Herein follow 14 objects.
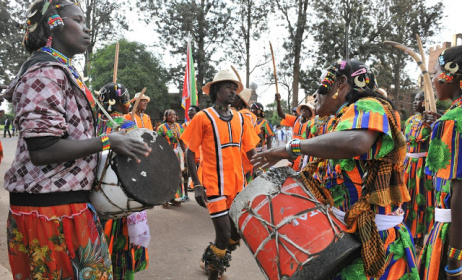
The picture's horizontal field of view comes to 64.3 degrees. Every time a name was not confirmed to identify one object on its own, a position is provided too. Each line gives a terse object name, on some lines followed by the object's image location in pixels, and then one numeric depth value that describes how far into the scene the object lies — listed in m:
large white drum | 2.01
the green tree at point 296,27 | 25.17
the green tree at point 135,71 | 28.06
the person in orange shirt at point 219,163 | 3.91
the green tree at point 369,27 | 25.62
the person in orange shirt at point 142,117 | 8.17
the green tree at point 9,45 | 37.69
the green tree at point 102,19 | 26.00
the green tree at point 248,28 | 27.53
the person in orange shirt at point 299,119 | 7.83
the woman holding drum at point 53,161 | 1.76
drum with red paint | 1.80
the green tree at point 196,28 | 29.19
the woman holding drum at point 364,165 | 1.91
